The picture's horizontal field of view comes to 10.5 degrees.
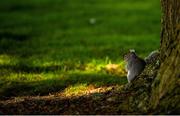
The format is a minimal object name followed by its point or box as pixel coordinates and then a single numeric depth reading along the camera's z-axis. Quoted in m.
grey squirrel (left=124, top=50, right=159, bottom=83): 13.32
